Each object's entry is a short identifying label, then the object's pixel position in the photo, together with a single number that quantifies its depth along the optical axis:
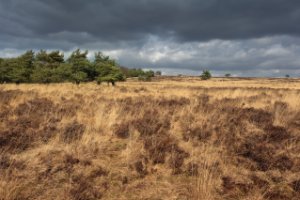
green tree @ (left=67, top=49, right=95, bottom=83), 30.15
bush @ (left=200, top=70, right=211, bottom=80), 90.06
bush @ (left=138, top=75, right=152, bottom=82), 72.29
